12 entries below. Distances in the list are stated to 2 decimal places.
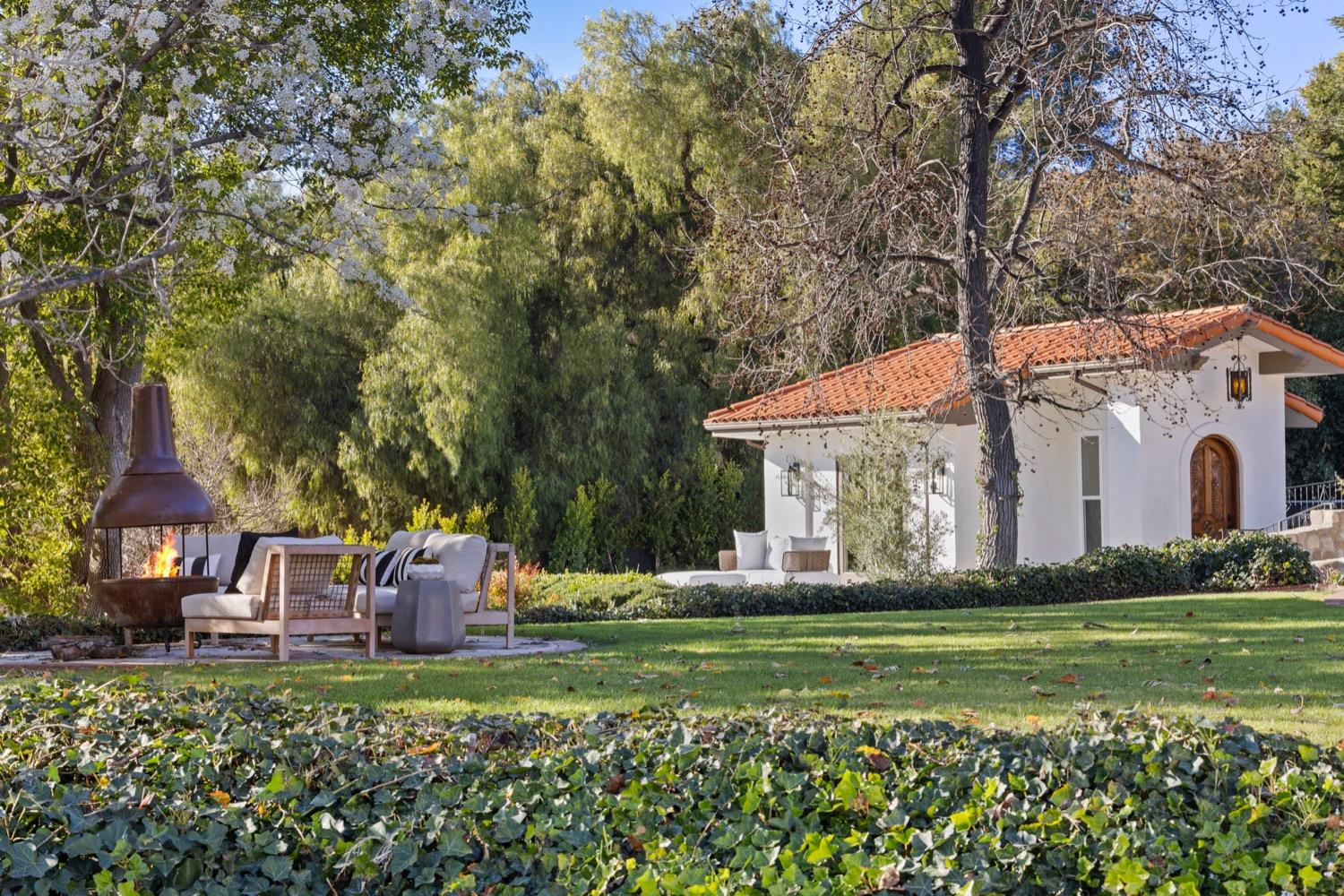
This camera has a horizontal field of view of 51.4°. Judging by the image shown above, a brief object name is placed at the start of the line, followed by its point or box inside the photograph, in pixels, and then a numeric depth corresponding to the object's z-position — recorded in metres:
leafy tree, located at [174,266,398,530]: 23.97
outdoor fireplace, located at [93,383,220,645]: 10.62
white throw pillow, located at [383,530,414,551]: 12.40
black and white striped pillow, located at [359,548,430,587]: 11.77
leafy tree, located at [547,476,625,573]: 23.80
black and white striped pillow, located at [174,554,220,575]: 13.38
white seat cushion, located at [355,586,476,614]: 11.08
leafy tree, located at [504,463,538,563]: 23.62
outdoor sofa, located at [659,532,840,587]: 19.25
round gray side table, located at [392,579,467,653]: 10.56
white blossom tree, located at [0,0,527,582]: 9.97
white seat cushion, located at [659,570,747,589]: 19.17
